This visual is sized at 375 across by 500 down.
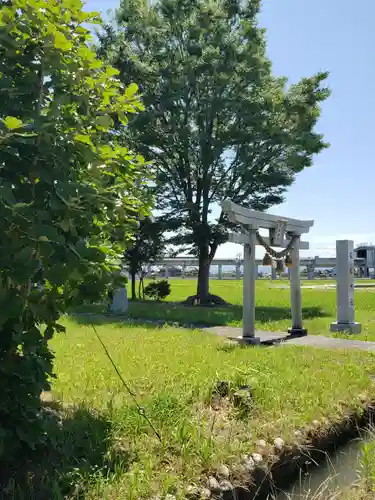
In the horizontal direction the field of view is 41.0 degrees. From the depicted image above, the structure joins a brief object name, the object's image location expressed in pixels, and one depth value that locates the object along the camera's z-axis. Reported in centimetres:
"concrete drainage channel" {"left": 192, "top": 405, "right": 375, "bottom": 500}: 365
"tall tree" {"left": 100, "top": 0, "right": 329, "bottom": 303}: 1727
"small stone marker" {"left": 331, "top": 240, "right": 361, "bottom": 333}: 1144
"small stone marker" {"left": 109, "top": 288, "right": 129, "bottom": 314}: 1530
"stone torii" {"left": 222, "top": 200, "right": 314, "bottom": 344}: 956
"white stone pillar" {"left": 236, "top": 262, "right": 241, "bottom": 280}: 4069
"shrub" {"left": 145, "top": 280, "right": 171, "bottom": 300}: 2144
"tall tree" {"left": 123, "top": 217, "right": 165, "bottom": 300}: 1895
